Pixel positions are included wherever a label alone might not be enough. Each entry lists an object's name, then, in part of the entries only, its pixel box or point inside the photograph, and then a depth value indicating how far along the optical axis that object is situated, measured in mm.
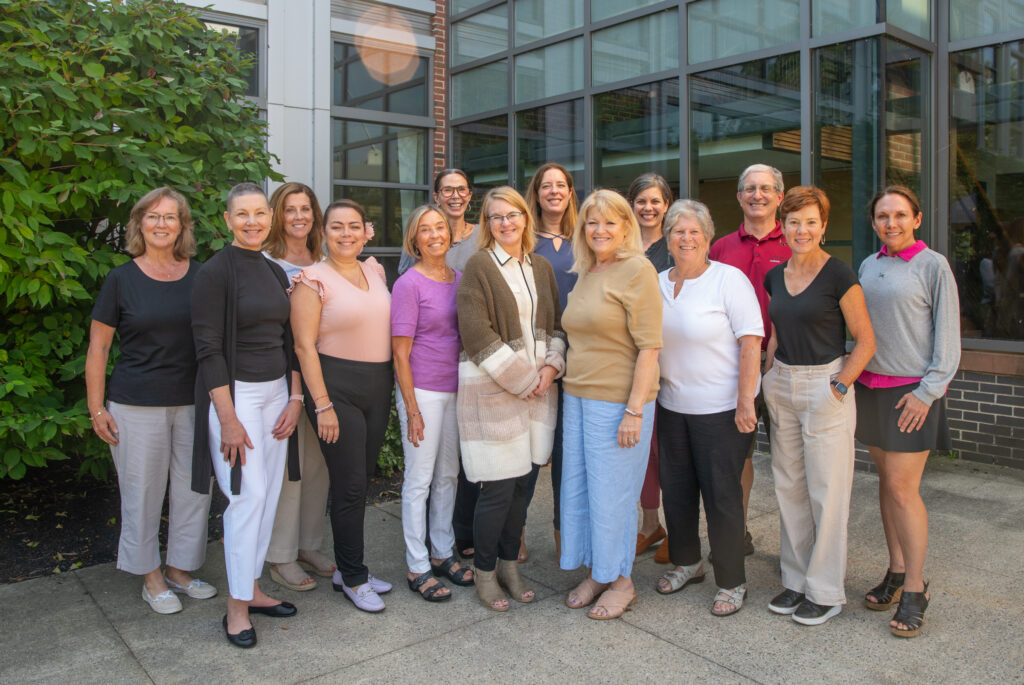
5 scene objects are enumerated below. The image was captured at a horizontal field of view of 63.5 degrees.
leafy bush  3939
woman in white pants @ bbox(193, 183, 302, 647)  3293
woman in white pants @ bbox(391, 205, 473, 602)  3729
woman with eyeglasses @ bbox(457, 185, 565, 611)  3621
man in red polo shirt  3994
